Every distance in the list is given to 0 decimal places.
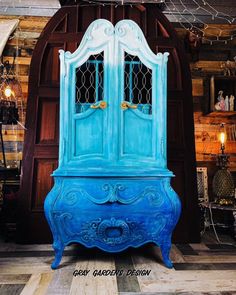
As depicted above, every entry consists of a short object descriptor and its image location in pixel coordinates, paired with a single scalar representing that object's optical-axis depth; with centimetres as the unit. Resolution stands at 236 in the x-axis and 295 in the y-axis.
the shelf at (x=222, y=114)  321
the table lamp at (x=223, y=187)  268
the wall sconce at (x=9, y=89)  304
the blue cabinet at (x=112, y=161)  196
